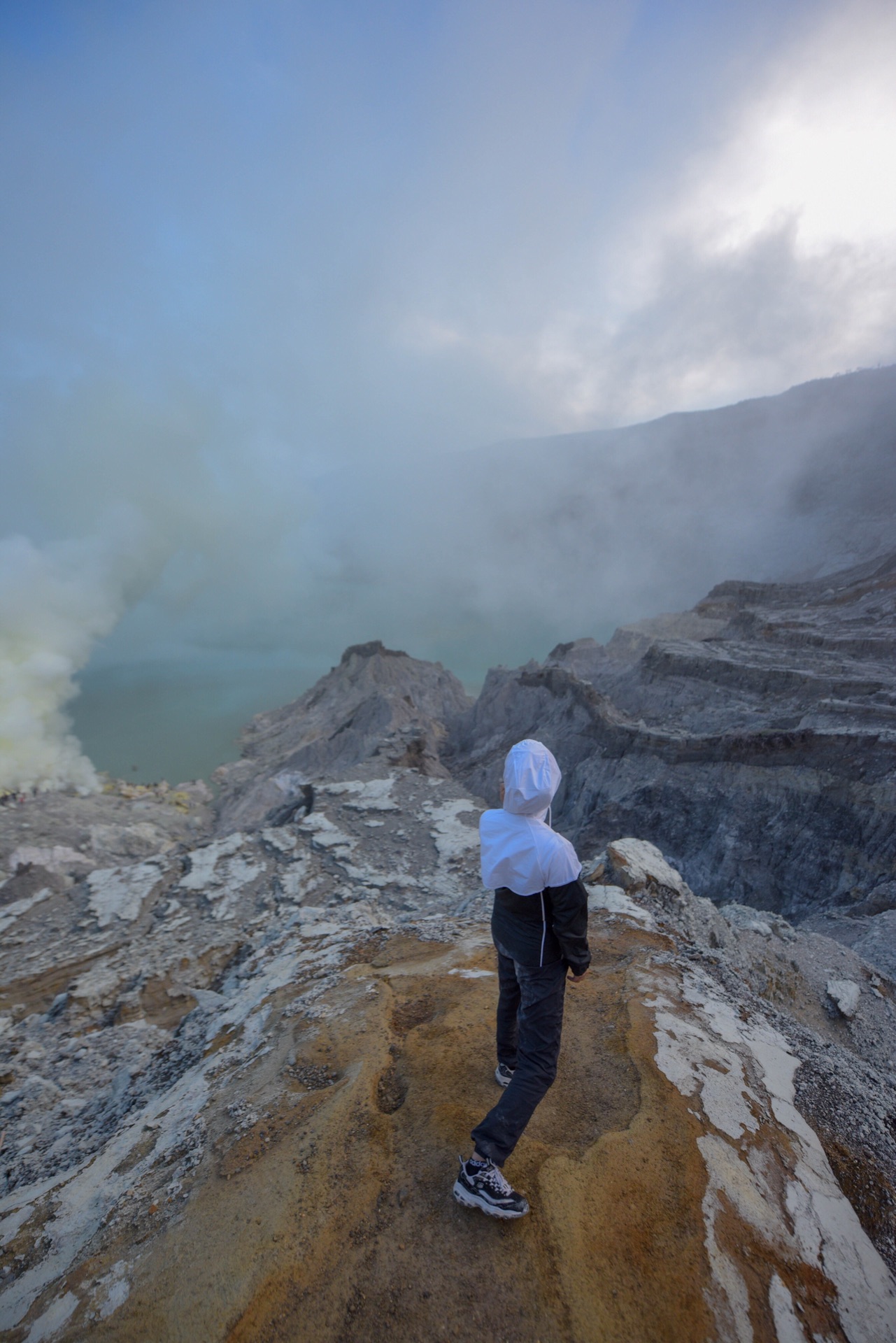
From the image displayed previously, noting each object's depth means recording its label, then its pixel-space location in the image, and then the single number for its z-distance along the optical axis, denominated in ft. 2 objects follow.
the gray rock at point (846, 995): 22.34
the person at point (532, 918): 10.07
